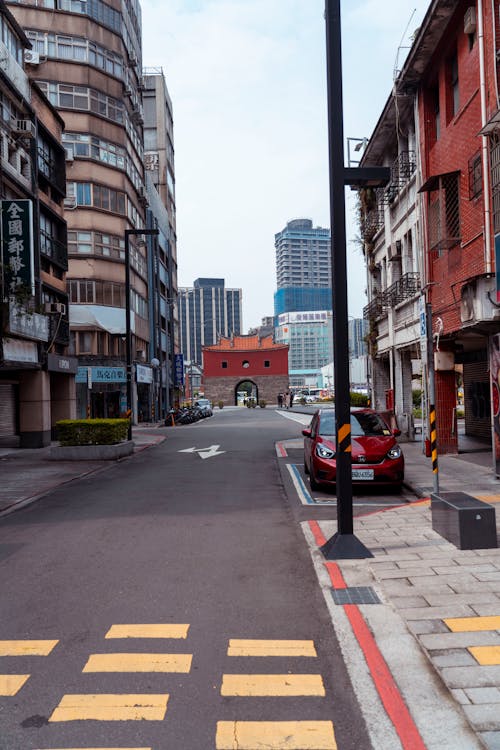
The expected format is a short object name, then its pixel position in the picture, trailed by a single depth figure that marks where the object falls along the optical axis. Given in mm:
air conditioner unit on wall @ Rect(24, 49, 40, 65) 36031
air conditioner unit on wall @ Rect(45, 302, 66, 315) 27328
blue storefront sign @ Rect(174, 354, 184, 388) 61500
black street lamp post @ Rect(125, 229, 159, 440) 24703
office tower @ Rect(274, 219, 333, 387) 187125
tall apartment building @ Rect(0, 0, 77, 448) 22578
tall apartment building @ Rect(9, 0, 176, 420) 39250
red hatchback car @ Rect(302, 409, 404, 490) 11859
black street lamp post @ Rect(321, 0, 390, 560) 7160
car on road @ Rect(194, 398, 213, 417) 55731
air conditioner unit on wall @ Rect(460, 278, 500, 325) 12898
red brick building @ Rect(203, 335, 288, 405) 93500
